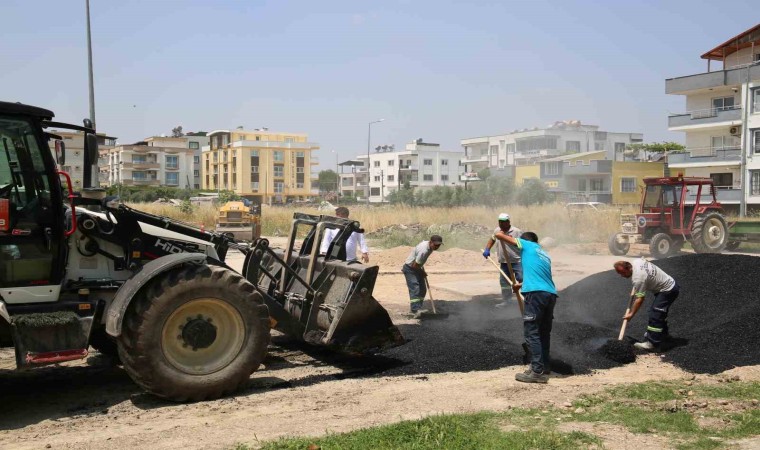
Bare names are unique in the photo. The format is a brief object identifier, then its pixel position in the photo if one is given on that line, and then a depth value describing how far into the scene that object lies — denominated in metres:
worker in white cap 10.66
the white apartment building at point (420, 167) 107.50
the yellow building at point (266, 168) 87.31
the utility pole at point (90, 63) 17.17
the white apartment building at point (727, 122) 39.28
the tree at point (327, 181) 126.25
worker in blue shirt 7.10
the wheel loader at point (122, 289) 5.79
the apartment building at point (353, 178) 122.69
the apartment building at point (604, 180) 54.31
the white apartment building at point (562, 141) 82.31
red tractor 21.08
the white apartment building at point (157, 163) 90.00
